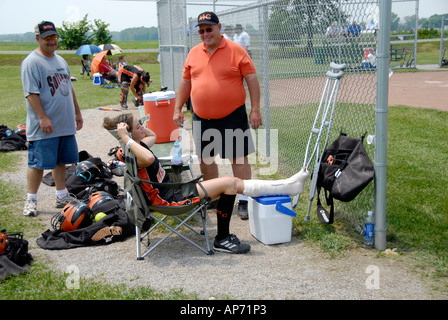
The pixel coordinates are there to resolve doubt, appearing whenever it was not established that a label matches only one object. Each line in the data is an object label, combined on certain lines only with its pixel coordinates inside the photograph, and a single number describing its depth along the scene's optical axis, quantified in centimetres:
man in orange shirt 449
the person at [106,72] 2078
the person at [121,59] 1999
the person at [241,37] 767
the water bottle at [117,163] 668
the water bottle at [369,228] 388
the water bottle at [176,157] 475
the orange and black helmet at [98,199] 479
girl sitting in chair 387
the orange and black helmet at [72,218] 441
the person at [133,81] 1183
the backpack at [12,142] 838
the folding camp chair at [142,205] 374
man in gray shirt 478
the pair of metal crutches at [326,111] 414
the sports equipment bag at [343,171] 372
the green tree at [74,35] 4788
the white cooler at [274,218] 409
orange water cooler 771
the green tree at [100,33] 5001
